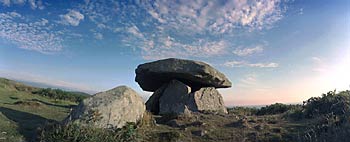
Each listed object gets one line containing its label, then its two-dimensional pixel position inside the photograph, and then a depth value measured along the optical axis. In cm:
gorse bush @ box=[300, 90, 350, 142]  906
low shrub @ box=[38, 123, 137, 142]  905
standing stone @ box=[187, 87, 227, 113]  1912
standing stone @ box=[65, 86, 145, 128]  1091
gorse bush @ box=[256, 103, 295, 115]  1994
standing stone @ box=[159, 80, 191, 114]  1911
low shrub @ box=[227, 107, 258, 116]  2003
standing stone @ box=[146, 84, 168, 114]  2020
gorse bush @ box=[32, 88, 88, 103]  2436
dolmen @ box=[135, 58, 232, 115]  1902
